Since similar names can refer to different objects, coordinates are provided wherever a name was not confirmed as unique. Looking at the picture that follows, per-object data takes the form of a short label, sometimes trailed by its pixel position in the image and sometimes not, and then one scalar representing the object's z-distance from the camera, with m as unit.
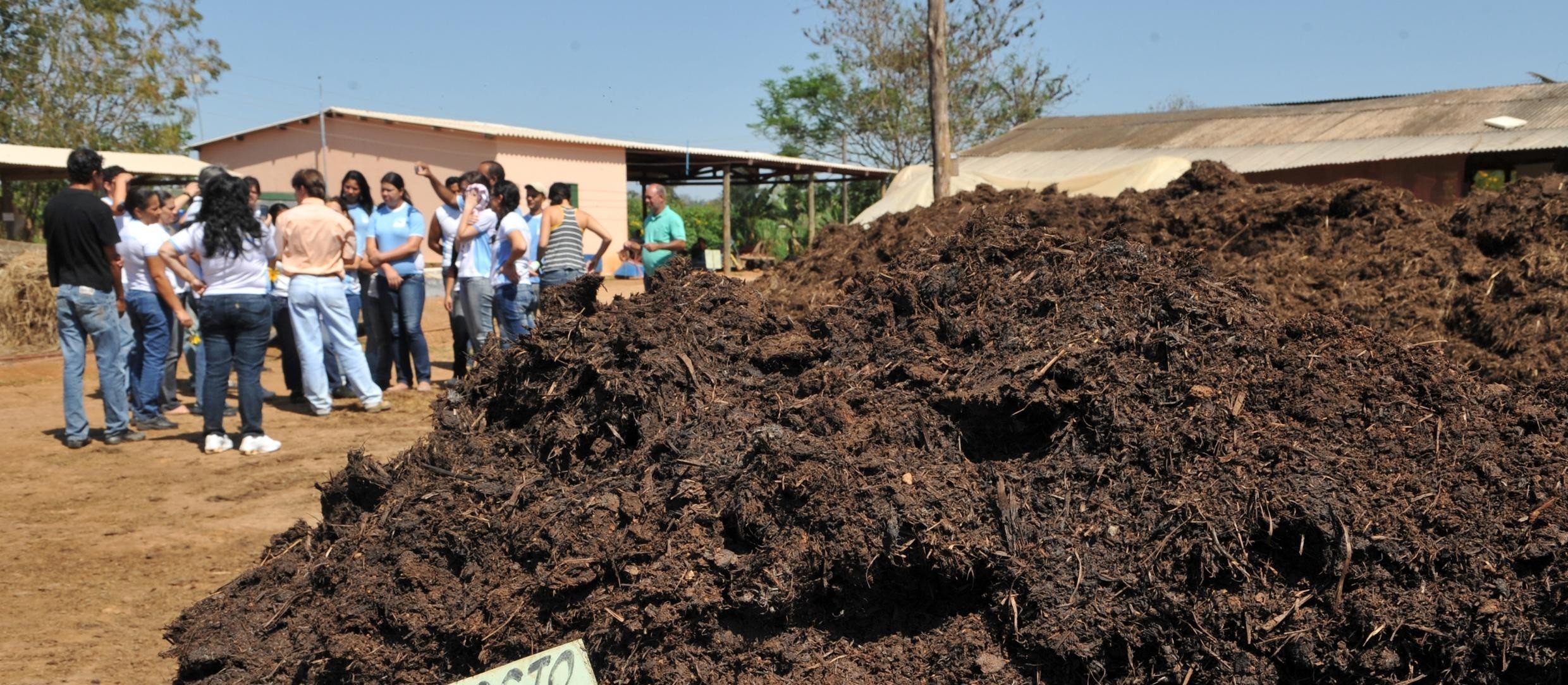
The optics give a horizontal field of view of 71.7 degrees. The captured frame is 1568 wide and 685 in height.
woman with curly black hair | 6.92
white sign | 3.03
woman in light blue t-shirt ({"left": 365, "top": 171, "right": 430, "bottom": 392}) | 8.91
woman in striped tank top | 8.74
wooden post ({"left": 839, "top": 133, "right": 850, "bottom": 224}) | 28.36
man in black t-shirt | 6.97
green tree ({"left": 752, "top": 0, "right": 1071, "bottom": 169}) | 36.81
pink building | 23.12
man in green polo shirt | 9.60
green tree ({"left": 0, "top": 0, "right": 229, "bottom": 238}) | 27.19
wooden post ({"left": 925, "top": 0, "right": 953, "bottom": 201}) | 12.27
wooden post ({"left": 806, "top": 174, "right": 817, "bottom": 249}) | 27.25
